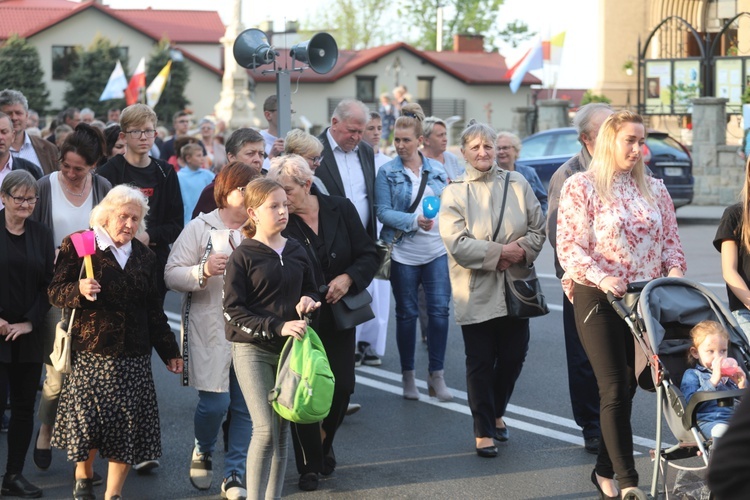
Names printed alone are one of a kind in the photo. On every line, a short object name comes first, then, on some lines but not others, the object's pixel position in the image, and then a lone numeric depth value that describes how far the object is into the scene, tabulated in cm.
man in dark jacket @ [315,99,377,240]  857
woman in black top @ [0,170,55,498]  672
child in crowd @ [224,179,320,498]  581
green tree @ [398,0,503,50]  8444
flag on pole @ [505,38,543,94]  2992
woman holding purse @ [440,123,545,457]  744
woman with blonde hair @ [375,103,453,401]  894
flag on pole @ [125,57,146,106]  2753
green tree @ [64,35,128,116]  6362
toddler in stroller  563
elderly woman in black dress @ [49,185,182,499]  617
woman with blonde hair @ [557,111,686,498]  610
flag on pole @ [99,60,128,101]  2889
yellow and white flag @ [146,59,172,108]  2580
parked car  2191
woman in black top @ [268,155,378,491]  669
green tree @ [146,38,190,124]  6300
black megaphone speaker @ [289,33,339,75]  1043
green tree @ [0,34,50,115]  6197
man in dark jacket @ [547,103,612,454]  747
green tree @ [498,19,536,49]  8606
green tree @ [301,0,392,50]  7969
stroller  547
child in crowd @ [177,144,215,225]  1184
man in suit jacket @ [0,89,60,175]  895
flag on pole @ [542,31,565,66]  3300
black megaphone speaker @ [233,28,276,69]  1059
